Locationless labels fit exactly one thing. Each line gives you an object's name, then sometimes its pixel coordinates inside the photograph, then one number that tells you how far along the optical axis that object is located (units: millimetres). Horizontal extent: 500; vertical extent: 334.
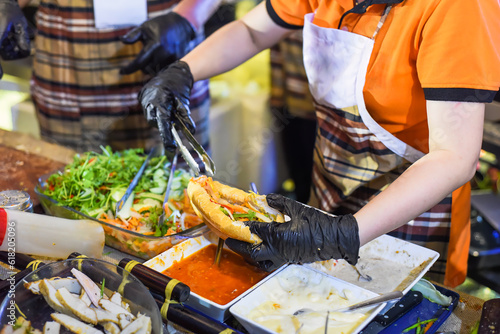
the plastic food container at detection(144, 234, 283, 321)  1383
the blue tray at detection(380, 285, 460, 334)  1395
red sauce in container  1509
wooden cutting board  2193
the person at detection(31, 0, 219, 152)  2693
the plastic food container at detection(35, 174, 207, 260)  1671
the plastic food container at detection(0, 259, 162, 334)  1249
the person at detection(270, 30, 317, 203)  4148
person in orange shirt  1476
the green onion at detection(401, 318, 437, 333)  1395
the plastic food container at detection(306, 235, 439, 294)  1564
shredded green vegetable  1895
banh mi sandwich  1507
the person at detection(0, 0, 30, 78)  2674
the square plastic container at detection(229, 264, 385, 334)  1330
